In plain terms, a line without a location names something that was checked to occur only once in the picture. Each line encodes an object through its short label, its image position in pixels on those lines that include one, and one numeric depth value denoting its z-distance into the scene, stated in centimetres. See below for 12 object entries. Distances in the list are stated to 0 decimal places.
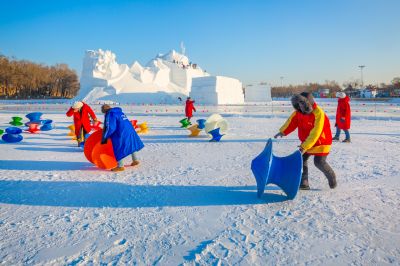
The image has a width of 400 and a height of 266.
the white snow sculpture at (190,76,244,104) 4278
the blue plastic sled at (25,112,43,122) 1202
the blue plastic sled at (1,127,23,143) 900
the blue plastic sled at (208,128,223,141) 859
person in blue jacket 521
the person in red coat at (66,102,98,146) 773
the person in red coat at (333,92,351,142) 834
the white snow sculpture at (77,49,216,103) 4841
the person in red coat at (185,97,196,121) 1389
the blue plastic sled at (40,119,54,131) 1176
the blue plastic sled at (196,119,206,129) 958
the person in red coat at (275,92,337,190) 381
